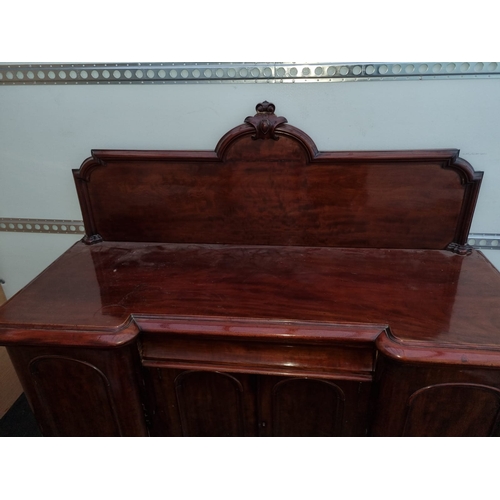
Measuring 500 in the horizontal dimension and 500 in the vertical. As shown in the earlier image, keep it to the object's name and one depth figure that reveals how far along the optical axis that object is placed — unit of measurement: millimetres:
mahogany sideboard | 974
